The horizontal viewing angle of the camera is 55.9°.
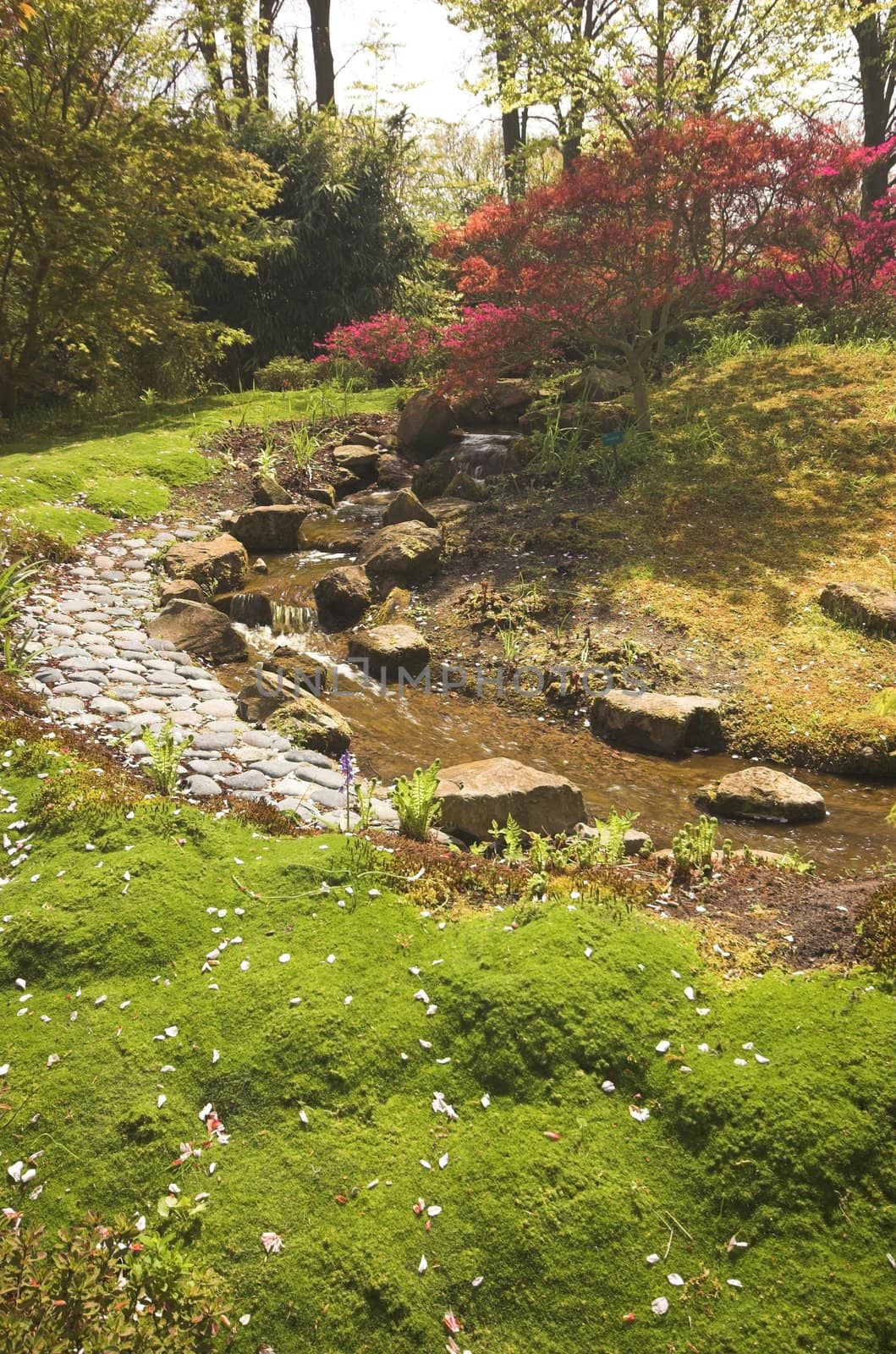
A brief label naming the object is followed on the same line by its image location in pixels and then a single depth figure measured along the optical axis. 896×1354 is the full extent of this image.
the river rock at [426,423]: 14.29
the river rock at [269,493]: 12.50
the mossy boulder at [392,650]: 8.59
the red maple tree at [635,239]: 11.03
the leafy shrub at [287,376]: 19.00
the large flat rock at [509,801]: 5.45
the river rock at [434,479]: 13.22
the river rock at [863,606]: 8.50
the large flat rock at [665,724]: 7.32
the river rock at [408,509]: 11.39
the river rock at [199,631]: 8.40
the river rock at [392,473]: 14.05
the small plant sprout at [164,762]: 5.10
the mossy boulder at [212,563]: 9.96
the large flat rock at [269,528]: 11.49
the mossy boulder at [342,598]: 9.74
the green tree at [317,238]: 20.33
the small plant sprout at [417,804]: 5.05
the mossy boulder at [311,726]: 6.59
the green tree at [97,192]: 12.90
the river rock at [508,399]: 14.75
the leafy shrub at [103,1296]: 2.41
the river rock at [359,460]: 14.34
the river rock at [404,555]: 10.21
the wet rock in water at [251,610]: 9.54
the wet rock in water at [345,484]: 13.85
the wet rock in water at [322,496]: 13.31
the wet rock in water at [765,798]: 6.21
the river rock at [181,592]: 9.08
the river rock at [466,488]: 12.38
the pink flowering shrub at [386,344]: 18.64
